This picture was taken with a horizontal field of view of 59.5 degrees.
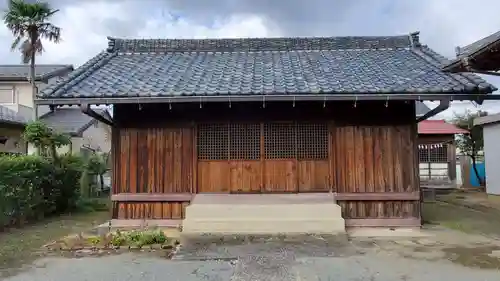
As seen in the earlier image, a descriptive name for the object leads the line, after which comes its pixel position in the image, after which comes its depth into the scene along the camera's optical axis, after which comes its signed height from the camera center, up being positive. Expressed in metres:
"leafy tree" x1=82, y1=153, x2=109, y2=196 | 16.64 +0.10
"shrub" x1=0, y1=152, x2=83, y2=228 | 9.35 -0.41
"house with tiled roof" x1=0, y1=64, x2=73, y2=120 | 22.02 +4.15
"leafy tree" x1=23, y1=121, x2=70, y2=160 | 12.78 +0.93
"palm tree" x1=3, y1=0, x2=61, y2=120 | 18.41 +6.19
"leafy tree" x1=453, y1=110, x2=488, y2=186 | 21.06 +1.09
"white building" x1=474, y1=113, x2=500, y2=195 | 15.08 +0.44
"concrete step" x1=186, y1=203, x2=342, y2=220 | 8.23 -0.87
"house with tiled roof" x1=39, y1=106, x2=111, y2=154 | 22.00 +2.22
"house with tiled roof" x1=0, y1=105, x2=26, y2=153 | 16.14 +1.52
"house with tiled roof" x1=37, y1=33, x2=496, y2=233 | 8.79 +0.33
